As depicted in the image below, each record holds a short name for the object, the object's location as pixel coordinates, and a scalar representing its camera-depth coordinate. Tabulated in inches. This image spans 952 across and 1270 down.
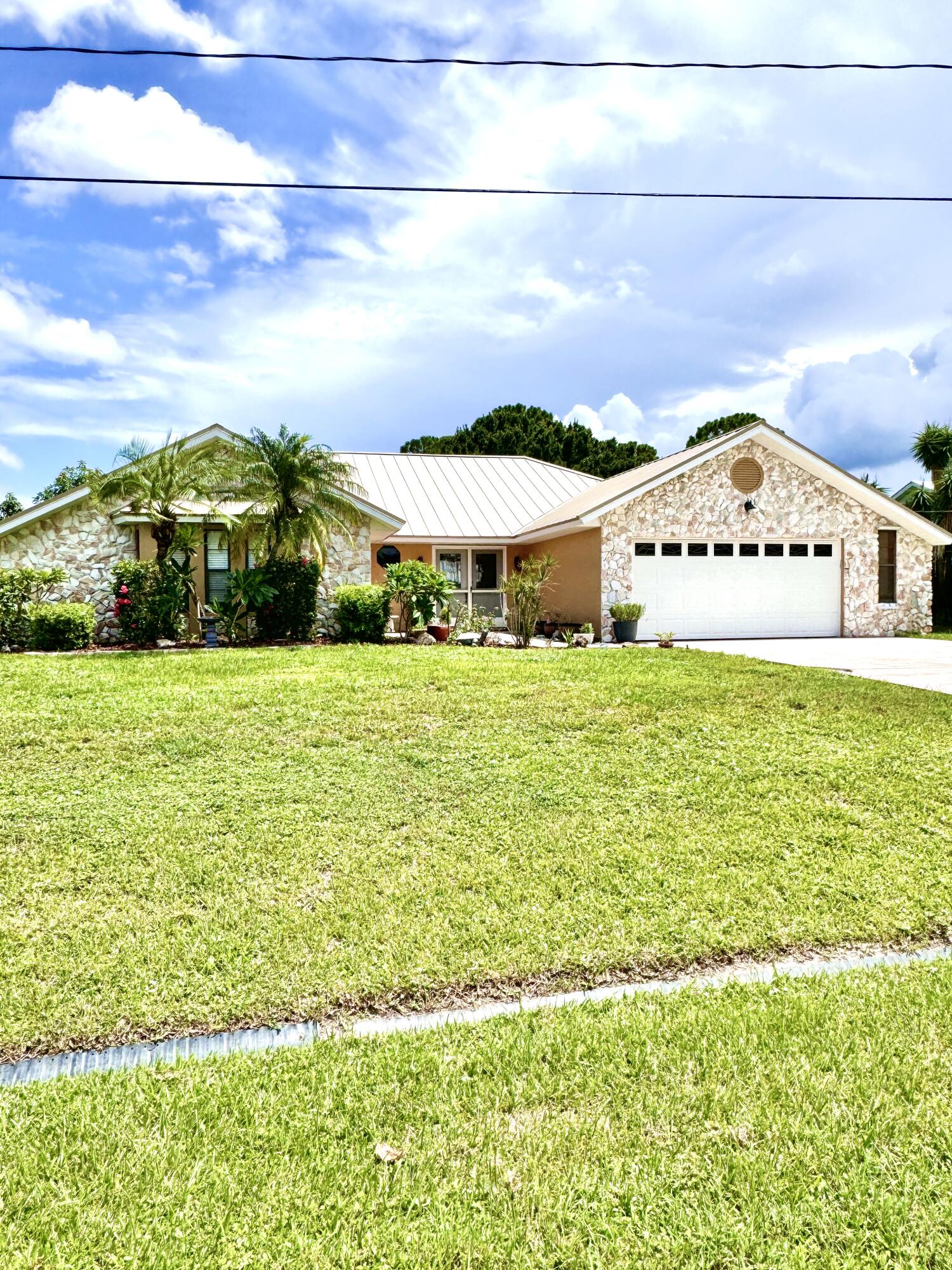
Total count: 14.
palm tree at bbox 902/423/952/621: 890.1
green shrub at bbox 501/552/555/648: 606.2
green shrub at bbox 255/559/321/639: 617.6
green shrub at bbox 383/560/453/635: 630.5
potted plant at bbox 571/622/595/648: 669.9
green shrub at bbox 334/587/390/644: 609.6
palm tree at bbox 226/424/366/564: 595.8
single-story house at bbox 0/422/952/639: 645.9
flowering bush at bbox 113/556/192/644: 581.6
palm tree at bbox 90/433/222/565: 572.1
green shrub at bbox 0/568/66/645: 580.1
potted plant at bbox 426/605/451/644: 655.8
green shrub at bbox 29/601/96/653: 565.9
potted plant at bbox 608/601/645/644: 693.3
